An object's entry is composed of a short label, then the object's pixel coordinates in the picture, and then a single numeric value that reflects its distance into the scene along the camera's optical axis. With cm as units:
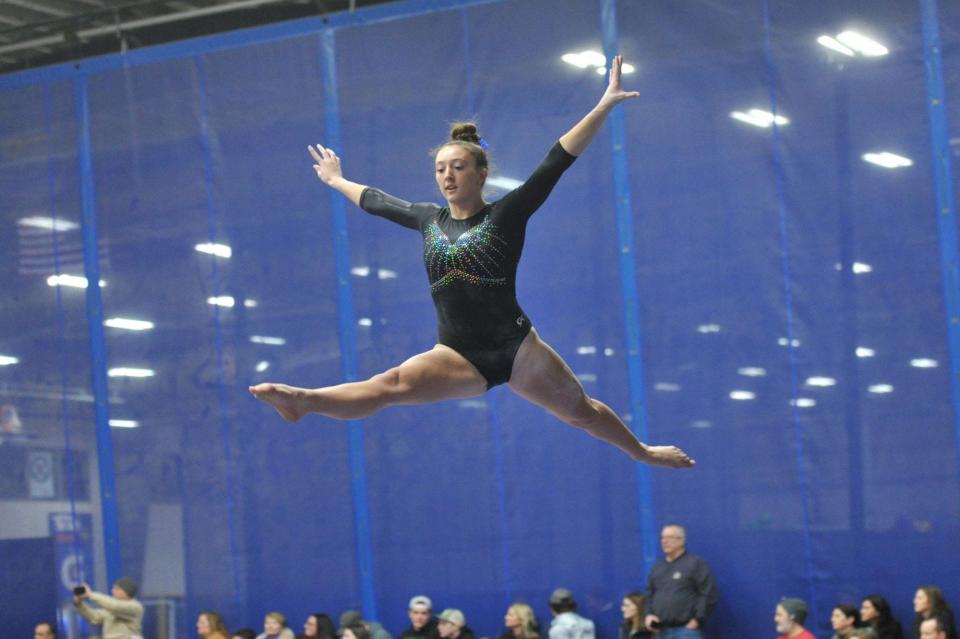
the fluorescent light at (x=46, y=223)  1231
